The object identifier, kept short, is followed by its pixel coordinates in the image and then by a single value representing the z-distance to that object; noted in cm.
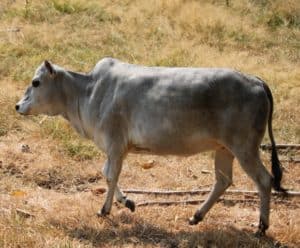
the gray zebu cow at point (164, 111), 1237
